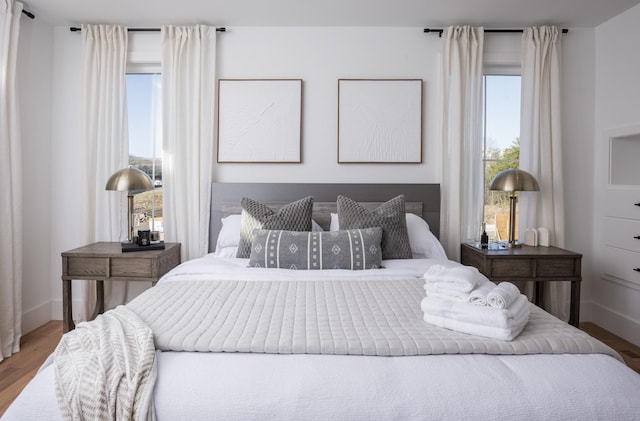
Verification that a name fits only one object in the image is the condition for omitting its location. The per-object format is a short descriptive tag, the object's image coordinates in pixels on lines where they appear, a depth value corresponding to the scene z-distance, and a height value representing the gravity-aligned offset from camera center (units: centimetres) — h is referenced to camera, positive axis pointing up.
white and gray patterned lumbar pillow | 272 -31
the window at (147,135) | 388 +56
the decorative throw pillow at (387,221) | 297 -14
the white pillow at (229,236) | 320 -27
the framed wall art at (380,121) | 369 +67
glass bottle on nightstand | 340 -30
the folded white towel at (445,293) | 166 -35
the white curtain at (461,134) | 362 +56
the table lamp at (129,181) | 326 +13
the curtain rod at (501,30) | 365 +142
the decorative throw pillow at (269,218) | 304 -13
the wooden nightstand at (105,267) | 311 -49
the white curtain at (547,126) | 361 +63
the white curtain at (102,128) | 363 +58
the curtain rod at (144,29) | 364 +141
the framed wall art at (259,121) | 369 +66
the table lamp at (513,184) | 333 +14
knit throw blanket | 120 -51
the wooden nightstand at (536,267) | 316 -46
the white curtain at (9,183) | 302 +10
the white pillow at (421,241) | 317 -29
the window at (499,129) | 385 +64
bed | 118 -50
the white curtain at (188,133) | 365 +55
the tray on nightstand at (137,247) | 317 -35
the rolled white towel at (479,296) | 159 -34
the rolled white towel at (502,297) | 153 -33
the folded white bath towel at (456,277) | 166 -29
